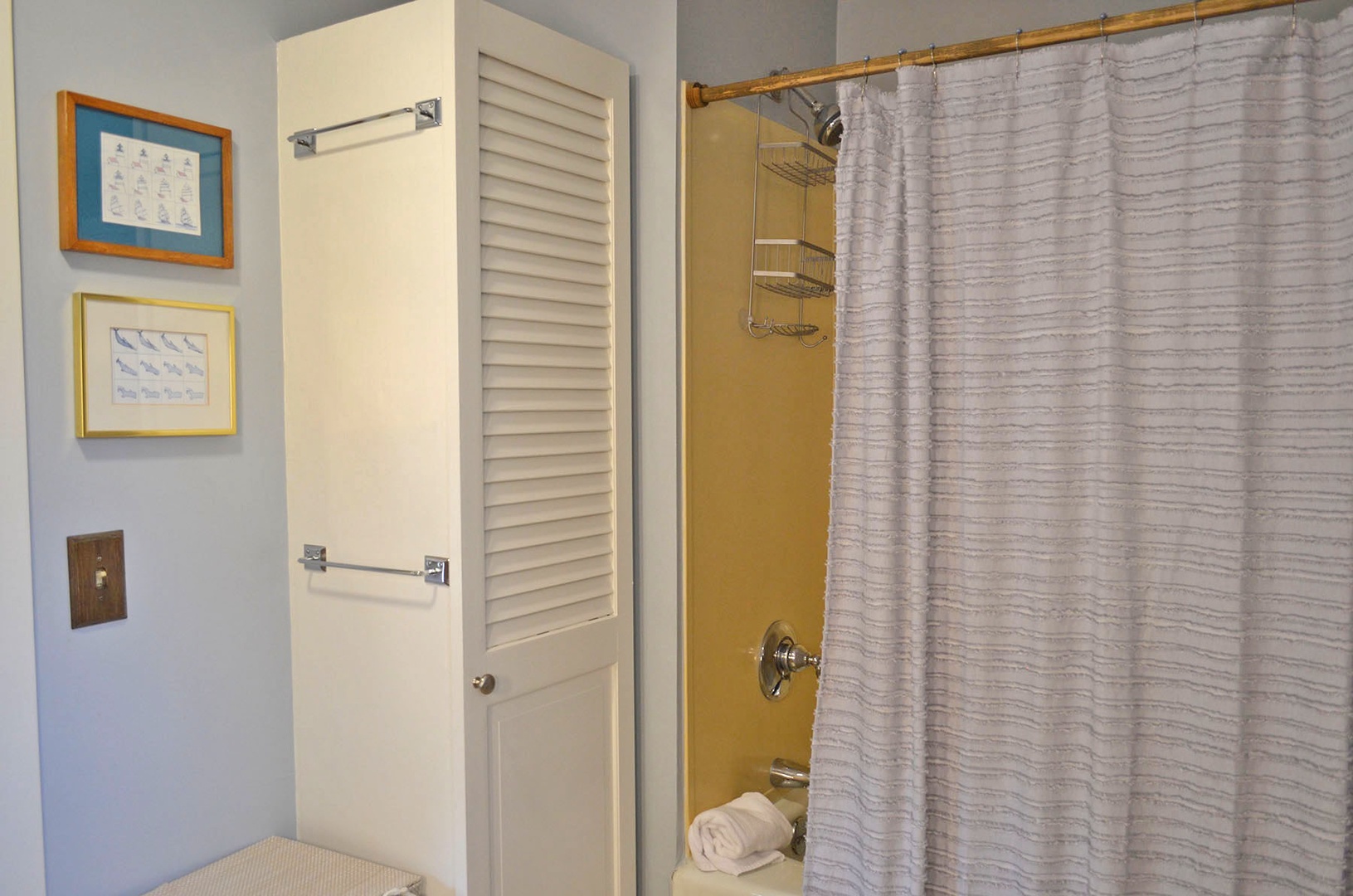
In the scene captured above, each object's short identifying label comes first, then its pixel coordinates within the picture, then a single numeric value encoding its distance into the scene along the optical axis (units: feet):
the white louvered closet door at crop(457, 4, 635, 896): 5.49
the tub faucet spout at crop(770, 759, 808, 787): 7.32
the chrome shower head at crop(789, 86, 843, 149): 6.73
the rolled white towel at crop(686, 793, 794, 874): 6.21
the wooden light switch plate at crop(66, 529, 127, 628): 4.98
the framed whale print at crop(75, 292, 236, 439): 5.02
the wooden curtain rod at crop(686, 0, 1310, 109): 4.71
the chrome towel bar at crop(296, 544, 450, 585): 5.32
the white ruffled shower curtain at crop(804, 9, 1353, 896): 4.53
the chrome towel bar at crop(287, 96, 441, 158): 5.22
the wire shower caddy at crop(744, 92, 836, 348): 7.06
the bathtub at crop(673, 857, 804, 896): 6.01
